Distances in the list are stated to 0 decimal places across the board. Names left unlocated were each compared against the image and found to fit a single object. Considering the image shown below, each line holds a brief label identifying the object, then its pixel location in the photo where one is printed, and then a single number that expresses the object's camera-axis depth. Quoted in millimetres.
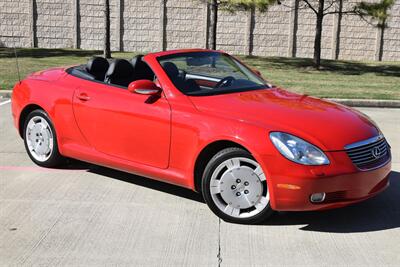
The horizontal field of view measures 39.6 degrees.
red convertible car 4480
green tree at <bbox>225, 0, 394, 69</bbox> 18719
